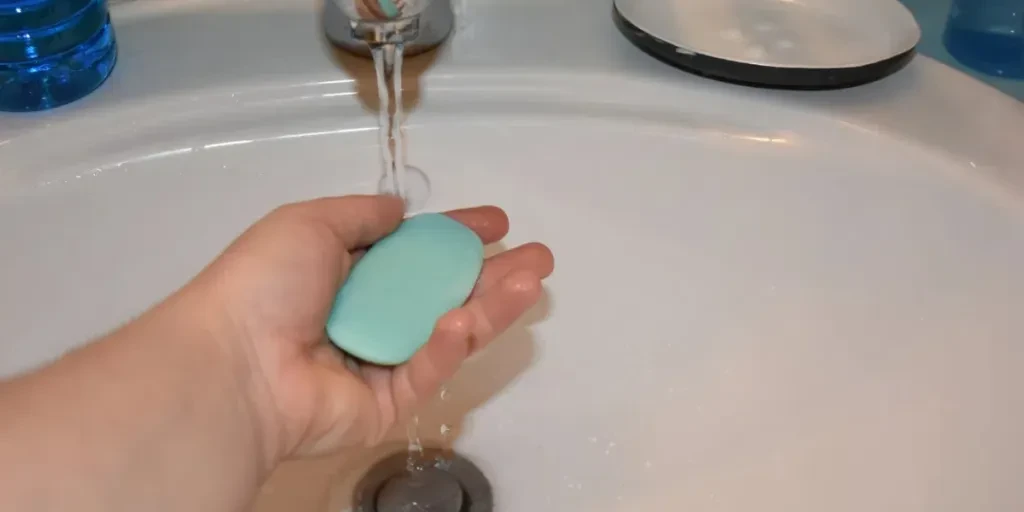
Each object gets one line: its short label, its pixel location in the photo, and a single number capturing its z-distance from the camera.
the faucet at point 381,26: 0.41
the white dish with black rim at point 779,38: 0.49
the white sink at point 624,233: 0.46
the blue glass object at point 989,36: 0.55
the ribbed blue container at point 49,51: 0.46
